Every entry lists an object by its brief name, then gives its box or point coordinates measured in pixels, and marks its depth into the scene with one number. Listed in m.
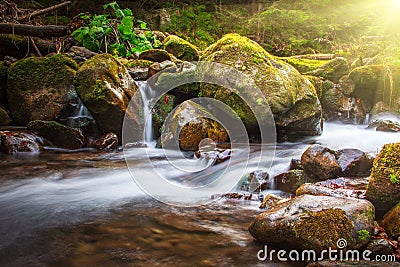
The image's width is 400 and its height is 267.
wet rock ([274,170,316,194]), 4.39
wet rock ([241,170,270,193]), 4.54
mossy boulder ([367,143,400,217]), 2.95
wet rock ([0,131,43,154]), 6.25
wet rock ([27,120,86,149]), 6.80
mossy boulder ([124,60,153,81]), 8.40
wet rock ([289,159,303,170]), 4.90
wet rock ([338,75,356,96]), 9.38
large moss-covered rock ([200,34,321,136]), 6.55
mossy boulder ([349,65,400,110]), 9.05
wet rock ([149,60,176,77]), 8.00
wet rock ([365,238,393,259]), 2.47
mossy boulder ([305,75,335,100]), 9.33
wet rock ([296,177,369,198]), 3.39
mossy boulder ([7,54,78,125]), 7.42
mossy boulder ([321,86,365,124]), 9.25
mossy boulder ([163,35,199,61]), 9.99
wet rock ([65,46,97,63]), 9.57
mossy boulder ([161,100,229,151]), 6.46
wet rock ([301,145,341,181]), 4.32
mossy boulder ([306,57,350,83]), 9.98
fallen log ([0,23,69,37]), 5.59
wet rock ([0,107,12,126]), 7.54
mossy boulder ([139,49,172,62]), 8.99
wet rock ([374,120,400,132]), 7.84
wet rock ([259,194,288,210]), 3.75
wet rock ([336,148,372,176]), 4.45
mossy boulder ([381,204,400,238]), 2.67
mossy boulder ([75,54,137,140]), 6.77
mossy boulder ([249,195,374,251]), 2.52
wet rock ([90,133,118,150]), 7.04
